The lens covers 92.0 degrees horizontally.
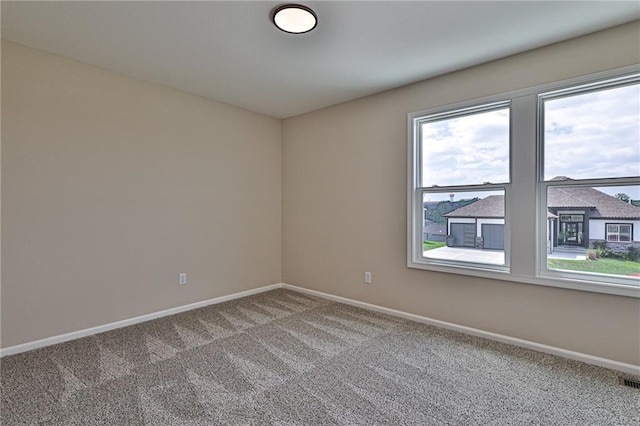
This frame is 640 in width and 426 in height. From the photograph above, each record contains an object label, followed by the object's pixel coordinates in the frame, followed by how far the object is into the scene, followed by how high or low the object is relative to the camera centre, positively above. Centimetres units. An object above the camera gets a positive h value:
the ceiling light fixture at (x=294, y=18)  206 +136
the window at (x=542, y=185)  232 +25
